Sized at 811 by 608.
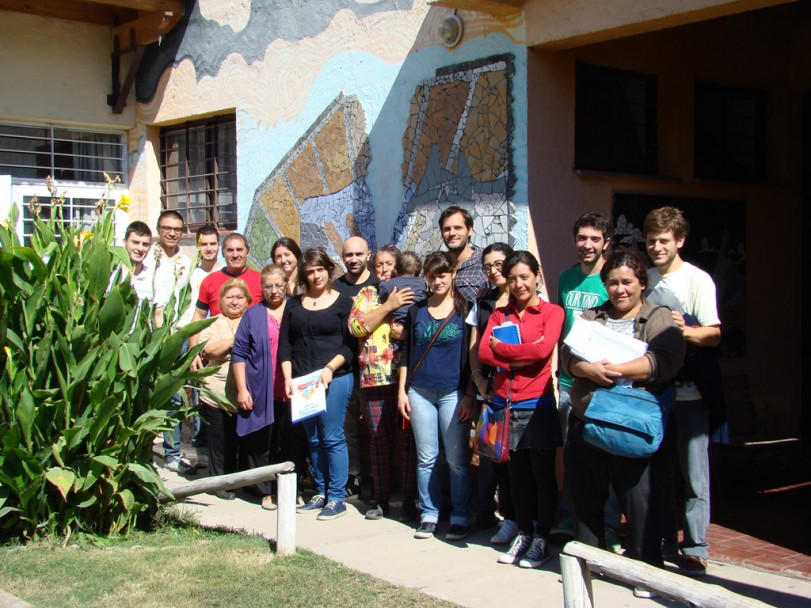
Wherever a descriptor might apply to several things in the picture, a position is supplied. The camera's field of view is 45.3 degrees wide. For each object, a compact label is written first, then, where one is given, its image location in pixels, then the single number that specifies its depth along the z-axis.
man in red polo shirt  8.30
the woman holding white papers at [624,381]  4.82
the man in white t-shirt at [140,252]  8.24
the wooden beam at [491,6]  7.14
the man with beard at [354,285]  7.22
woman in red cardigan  5.71
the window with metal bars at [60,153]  11.68
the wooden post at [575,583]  3.68
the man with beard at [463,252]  6.50
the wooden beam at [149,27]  11.27
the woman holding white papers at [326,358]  7.01
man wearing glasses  8.68
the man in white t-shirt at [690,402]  5.53
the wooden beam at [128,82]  11.76
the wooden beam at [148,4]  10.98
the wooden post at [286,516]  5.93
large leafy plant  5.90
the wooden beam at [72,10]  11.38
